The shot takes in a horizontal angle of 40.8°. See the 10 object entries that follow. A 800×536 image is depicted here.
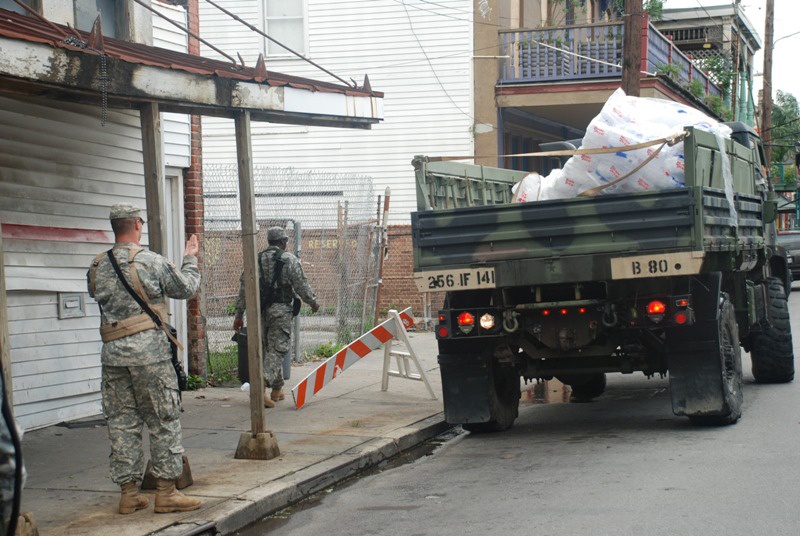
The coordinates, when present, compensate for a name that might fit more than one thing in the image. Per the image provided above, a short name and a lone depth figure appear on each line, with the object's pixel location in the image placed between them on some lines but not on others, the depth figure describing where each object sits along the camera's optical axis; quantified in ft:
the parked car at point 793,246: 89.25
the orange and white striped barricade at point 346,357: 34.55
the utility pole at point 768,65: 109.29
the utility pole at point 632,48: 47.98
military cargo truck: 27.04
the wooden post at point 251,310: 26.27
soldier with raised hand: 21.09
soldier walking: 35.47
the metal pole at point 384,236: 54.65
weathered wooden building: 22.74
